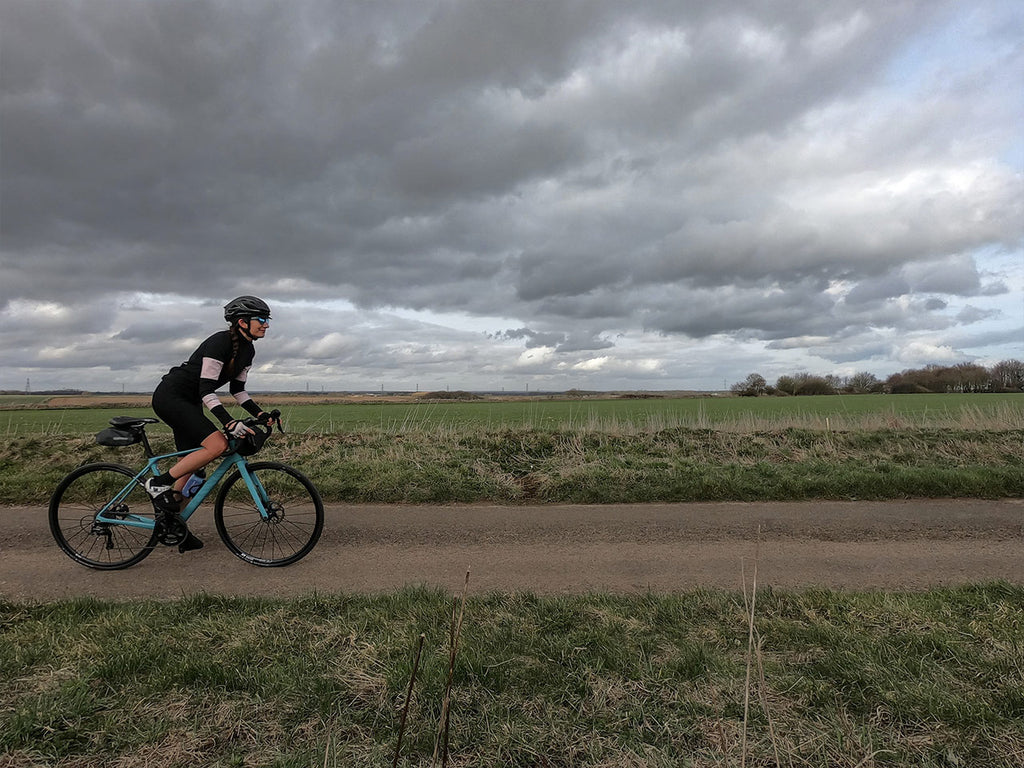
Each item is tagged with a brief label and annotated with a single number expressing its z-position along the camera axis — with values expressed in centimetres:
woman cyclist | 545
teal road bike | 579
